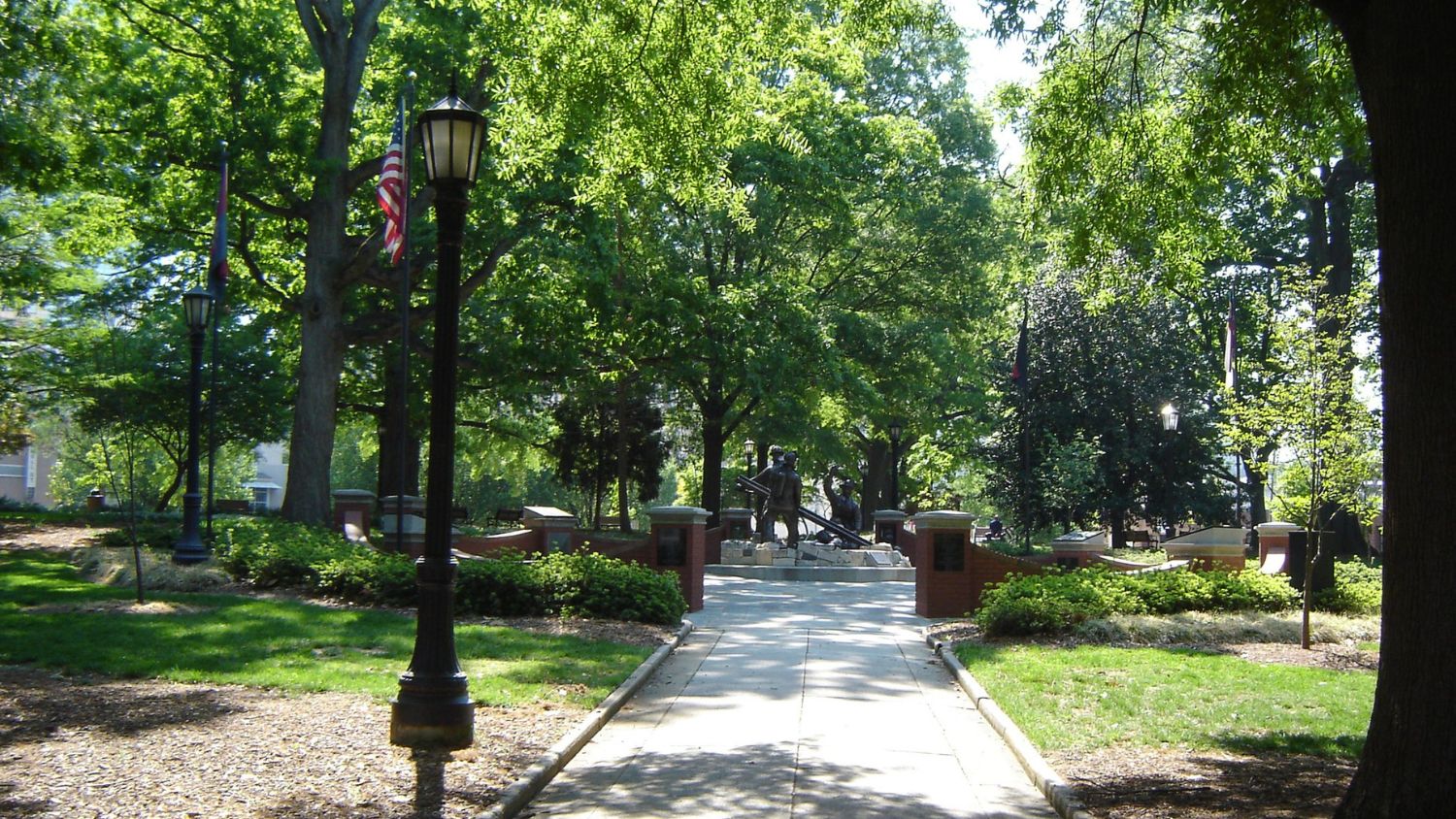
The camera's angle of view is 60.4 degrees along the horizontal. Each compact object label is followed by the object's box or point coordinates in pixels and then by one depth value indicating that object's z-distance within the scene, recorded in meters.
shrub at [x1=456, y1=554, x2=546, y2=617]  15.60
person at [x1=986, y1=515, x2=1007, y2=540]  43.84
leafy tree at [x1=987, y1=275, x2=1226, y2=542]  35.59
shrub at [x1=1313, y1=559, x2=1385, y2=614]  16.69
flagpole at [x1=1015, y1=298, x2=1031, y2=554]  32.06
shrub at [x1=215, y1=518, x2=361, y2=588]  17.19
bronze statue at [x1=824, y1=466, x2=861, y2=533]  33.12
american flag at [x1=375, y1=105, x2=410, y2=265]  18.22
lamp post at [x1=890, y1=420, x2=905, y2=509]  35.59
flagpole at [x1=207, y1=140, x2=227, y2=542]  20.22
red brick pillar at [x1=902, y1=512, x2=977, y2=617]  18.64
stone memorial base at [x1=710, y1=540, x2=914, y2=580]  28.87
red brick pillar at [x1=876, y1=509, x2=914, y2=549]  34.91
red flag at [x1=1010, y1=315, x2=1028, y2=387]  32.11
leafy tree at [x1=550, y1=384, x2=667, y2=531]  42.44
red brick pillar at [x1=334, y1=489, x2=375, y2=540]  24.25
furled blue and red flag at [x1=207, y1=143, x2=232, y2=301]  20.20
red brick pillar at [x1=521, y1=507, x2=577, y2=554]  24.36
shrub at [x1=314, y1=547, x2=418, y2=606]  16.03
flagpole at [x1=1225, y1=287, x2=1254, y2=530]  25.33
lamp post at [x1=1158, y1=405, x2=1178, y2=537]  30.53
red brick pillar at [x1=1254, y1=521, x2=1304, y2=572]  18.86
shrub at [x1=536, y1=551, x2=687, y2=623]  15.80
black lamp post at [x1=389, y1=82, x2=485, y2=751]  8.17
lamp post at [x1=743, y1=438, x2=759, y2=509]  43.53
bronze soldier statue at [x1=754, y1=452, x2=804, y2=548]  28.83
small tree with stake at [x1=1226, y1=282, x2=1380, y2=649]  15.07
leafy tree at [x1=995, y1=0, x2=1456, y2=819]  5.47
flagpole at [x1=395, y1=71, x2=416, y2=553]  18.55
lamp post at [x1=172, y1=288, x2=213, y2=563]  18.42
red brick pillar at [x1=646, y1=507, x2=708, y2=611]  18.66
